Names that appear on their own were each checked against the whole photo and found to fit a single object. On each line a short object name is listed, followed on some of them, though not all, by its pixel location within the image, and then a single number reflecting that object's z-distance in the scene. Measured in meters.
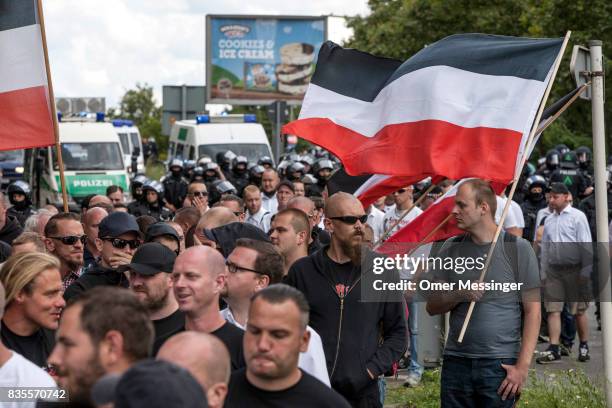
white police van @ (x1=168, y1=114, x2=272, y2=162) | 28.58
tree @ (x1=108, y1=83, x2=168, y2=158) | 85.14
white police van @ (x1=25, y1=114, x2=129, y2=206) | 29.53
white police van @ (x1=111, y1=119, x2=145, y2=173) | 39.50
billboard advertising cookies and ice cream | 46.69
